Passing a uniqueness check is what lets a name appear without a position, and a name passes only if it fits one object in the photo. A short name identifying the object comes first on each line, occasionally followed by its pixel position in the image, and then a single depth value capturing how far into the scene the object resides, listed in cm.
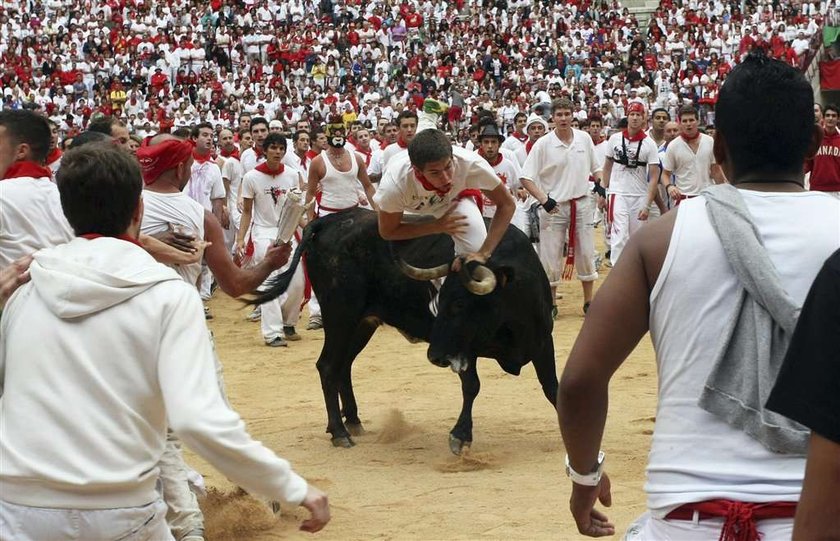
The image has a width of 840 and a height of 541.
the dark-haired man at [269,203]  1360
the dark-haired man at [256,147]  1645
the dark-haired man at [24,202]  512
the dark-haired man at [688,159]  1466
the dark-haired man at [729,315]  274
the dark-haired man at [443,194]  754
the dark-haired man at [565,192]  1440
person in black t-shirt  211
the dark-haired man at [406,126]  1467
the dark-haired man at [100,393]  319
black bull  802
